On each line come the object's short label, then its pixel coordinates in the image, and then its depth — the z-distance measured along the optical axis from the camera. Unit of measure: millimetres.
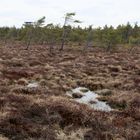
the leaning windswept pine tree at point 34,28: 46676
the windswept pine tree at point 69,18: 38368
